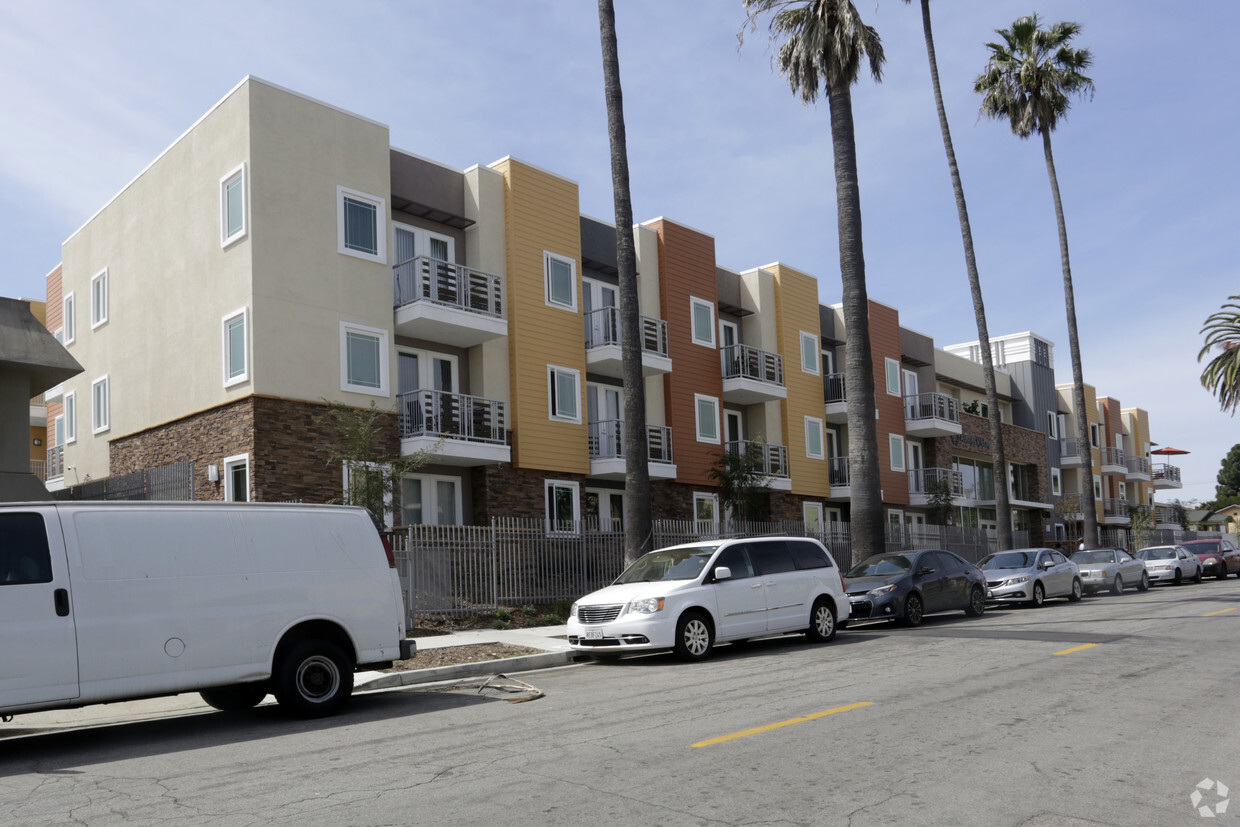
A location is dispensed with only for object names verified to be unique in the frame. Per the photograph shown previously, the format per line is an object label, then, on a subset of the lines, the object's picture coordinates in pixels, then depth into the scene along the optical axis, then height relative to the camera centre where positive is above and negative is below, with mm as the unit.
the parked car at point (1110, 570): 29188 -1944
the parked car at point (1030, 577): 23531 -1637
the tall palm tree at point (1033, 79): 36312 +14635
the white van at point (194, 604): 8828 -548
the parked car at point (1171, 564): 34312 -2152
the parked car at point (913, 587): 18672 -1387
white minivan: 14133 -1122
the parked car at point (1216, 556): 37250 -2111
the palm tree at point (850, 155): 22562 +7905
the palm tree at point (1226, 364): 41531 +5225
